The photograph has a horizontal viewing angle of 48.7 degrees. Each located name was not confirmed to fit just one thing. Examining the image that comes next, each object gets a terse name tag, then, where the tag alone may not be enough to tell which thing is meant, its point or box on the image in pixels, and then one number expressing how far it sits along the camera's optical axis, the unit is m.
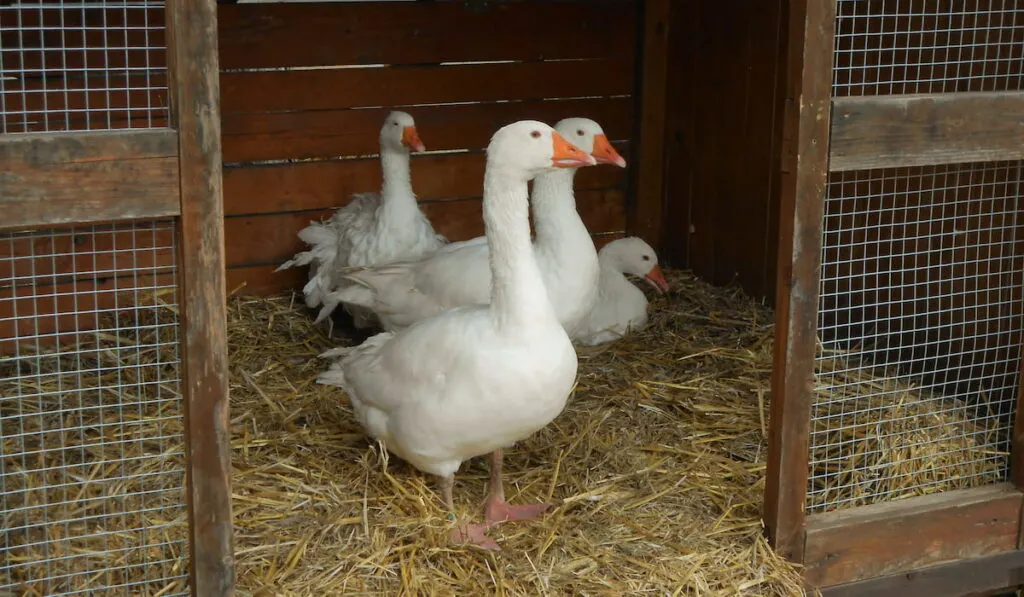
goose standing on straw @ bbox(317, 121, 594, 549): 3.76
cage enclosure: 3.33
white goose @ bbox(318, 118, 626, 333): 4.91
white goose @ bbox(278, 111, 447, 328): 5.70
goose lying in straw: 5.88
